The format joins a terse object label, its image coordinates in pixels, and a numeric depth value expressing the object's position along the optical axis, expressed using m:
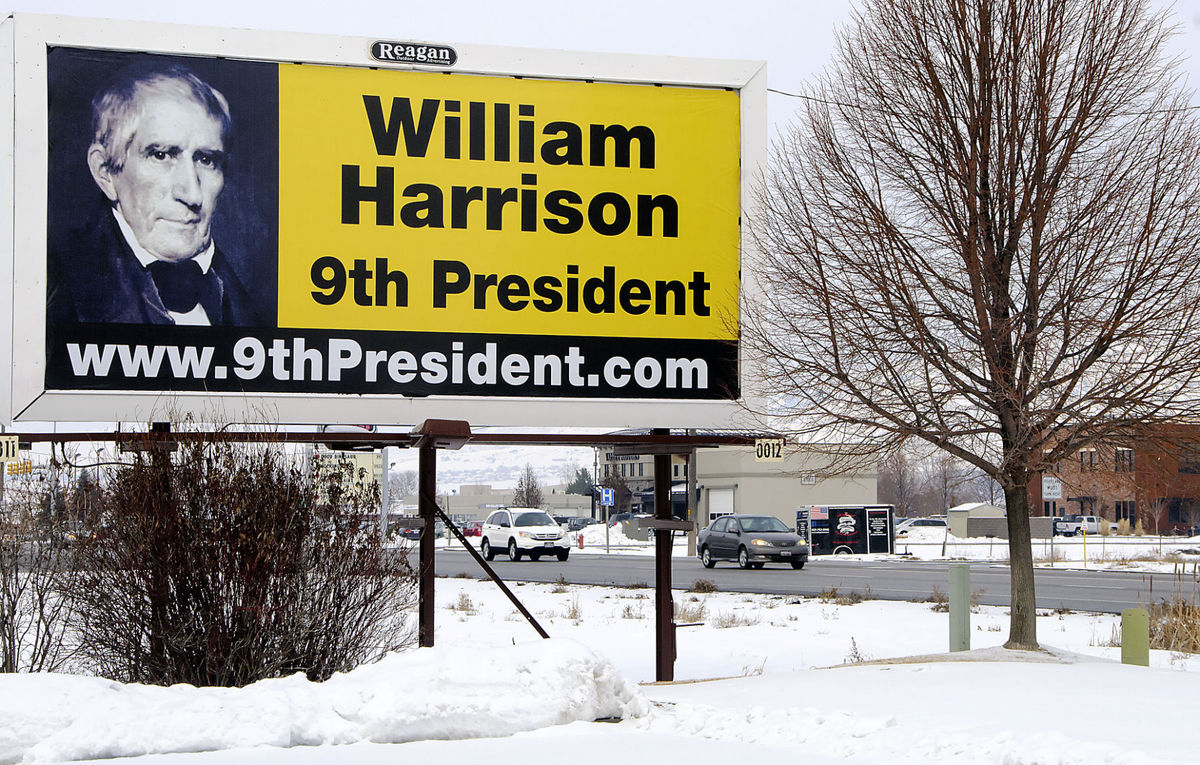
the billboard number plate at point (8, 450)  20.58
